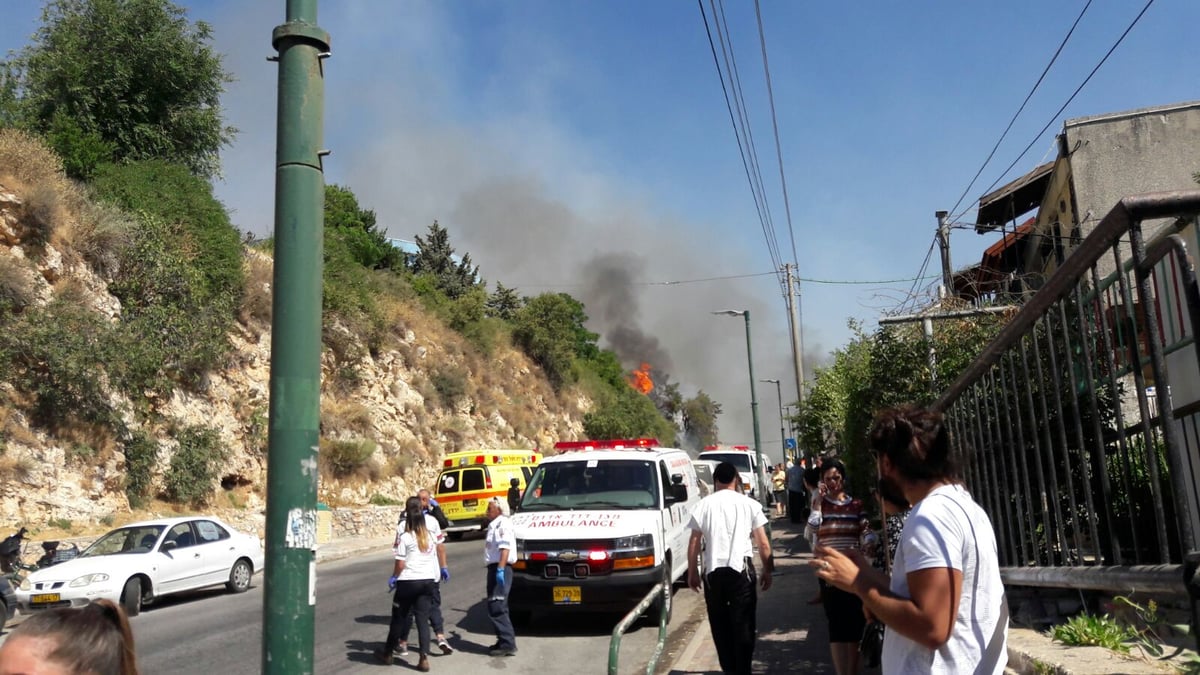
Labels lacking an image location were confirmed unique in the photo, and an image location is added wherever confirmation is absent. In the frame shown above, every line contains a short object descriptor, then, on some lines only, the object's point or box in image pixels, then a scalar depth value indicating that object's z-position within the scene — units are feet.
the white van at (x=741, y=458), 95.42
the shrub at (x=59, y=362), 69.26
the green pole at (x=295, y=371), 12.08
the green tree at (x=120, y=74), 95.81
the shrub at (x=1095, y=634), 15.23
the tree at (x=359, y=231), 161.89
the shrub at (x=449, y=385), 133.49
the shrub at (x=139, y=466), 73.82
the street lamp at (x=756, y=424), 92.99
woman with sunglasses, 21.62
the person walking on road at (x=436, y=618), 31.32
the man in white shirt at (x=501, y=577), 31.86
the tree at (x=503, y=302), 199.21
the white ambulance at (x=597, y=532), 34.06
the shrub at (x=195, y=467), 77.61
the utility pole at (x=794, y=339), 102.55
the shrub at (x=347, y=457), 100.42
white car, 42.52
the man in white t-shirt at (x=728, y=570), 22.40
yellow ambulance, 81.61
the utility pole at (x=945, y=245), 53.57
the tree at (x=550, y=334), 173.78
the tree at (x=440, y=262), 199.52
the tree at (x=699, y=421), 311.88
